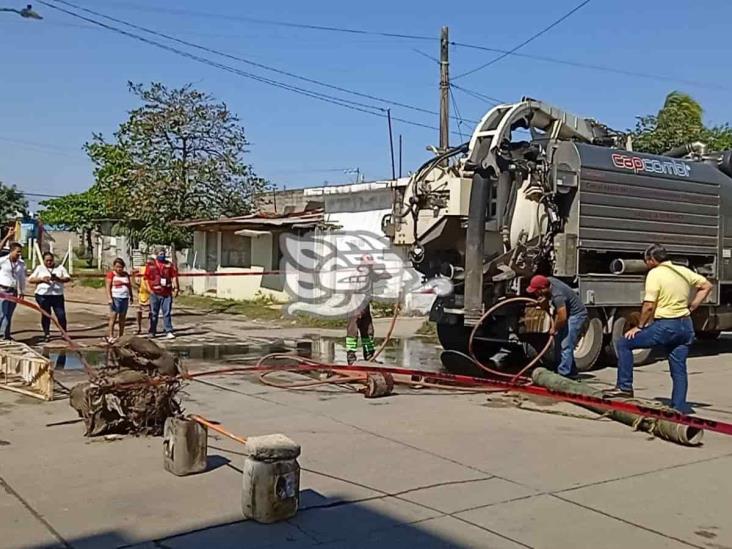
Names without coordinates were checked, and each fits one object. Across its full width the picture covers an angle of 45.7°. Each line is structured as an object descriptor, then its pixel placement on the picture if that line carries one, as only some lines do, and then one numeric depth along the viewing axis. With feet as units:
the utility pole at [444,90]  69.67
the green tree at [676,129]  90.43
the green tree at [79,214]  155.53
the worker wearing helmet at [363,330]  40.45
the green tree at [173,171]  92.48
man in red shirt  50.85
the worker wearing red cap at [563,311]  35.37
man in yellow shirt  27.73
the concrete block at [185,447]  19.77
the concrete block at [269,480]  16.69
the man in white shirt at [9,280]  44.27
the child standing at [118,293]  47.50
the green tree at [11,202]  183.78
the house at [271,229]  74.43
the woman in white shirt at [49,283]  45.27
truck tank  37.47
